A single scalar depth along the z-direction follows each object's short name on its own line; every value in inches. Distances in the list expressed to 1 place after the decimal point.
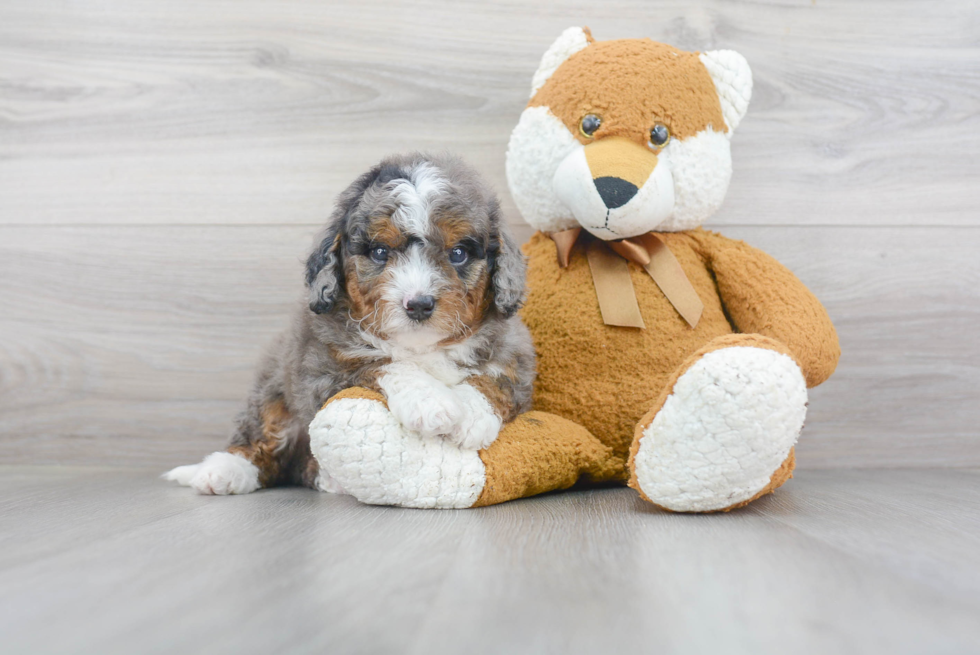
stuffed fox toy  22.9
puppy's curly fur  23.5
